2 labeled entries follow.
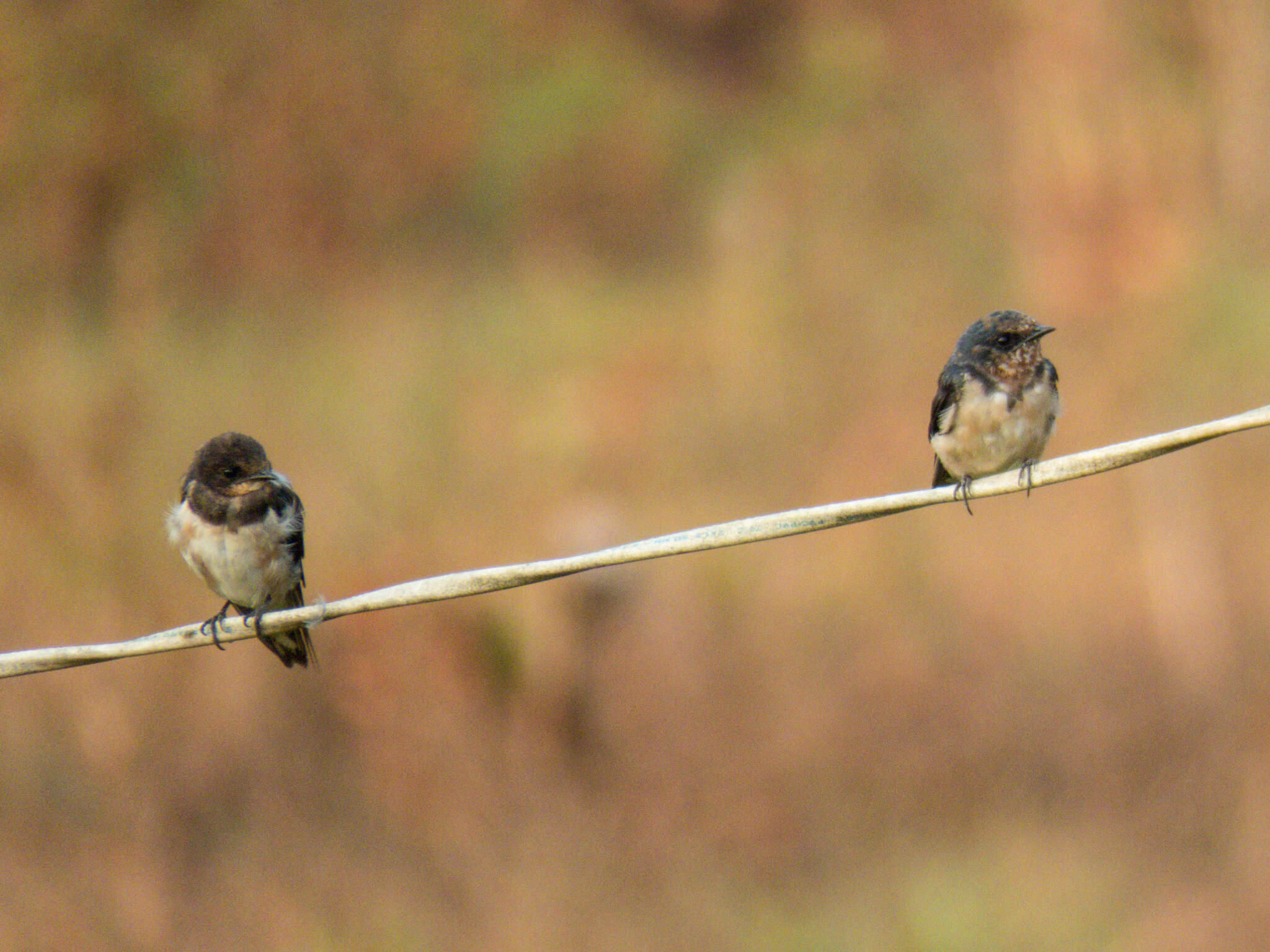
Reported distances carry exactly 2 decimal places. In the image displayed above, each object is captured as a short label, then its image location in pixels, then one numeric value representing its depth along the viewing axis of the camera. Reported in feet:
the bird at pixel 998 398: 29.81
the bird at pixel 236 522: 30.55
